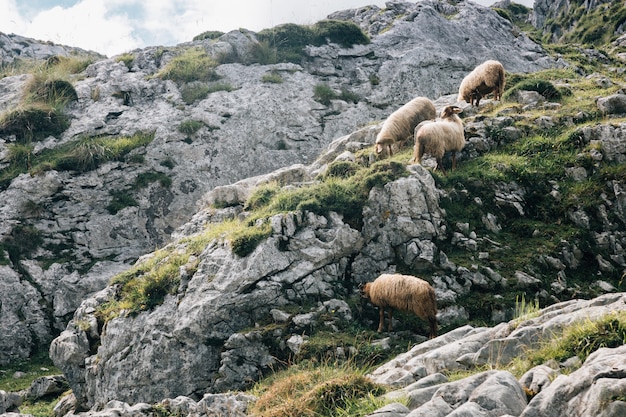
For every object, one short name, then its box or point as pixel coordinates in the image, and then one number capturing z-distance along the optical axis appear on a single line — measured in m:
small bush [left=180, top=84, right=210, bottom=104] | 29.53
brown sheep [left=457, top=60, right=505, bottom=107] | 21.22
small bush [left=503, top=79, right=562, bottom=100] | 21.77
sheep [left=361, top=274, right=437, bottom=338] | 12.11
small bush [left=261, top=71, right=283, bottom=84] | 31.31
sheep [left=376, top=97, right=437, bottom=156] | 18.97
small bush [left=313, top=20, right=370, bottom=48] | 35.84
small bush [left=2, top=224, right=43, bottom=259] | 21.62
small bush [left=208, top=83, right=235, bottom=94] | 30.33
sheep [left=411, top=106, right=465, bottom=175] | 16.44
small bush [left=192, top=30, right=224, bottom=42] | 36.91
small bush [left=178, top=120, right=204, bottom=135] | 27.19
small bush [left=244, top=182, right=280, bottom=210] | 17.61
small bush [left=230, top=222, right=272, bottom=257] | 14.45
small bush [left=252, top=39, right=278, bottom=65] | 33.44
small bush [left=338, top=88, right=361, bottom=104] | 31.13
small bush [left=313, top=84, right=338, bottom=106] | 30.83
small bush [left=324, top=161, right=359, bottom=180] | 17.34
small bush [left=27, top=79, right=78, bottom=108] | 27.67
